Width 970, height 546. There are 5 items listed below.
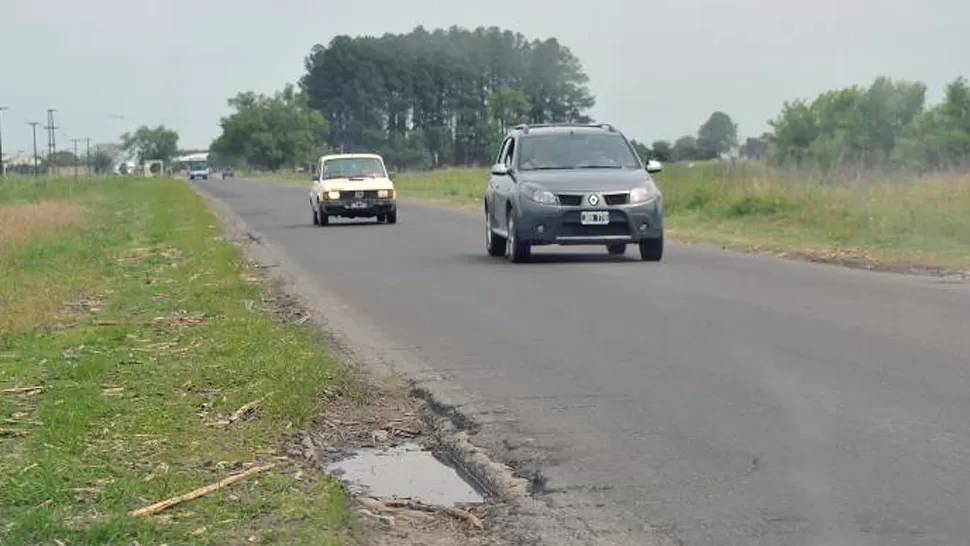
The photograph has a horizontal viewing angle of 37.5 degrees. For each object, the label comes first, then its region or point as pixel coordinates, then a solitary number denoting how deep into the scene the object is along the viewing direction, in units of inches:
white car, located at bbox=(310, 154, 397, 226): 1261.1
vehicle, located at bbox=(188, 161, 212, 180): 5595.5
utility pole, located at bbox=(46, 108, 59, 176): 5467.5
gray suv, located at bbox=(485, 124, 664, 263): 704.4
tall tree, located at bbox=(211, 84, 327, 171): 6560.0
